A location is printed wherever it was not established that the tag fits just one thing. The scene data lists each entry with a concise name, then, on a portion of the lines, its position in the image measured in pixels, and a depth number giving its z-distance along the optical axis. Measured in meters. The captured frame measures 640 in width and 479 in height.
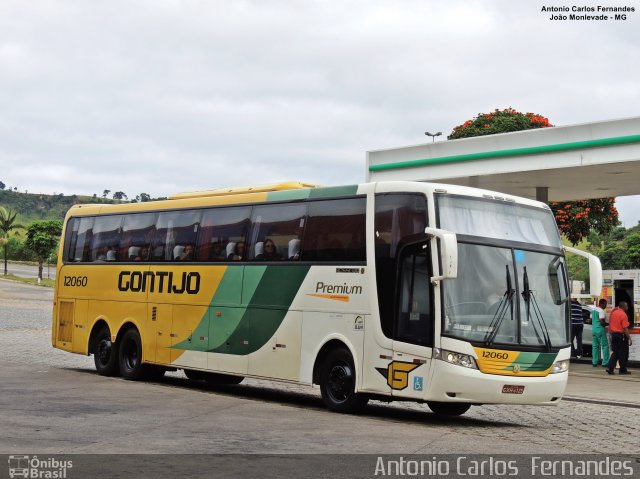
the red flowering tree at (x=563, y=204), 40.38
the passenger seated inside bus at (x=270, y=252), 17.52
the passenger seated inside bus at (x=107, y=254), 22.25
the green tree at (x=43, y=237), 94.44
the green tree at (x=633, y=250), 91.56
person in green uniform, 27.35
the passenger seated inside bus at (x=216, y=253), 18.84
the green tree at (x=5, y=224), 102.69
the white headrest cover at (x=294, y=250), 16.98
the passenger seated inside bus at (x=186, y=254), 19.78
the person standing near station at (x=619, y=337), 24.27
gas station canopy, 23.89
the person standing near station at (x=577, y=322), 26.42
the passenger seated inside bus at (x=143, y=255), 21.11
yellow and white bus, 14.32
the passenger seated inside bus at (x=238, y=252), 18.28
